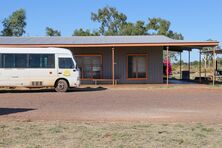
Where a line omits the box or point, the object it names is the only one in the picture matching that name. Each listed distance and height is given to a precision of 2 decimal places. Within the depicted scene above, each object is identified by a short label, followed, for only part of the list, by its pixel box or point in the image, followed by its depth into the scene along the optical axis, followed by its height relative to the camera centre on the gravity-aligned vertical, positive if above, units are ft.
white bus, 62.64 +0.72
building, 82.80 +2.32
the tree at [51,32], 183.65 +20.89
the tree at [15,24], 166.90 +22.96
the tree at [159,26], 166.36 +21.74
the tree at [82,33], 173.82 +19.63
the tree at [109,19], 185.08 +28.20
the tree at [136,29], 162.87 +20.00
